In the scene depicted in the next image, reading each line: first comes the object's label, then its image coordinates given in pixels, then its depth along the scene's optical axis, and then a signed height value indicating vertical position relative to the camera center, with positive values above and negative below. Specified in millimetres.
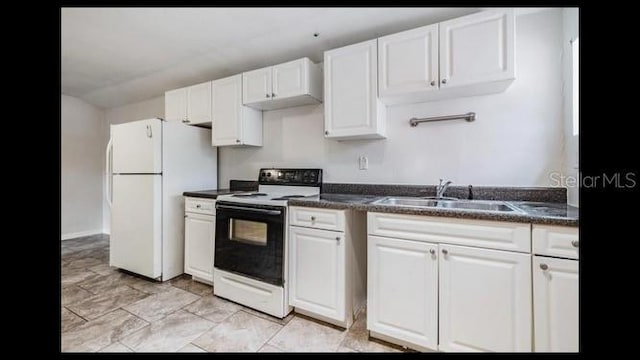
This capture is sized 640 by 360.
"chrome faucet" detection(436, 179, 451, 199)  1931 -75
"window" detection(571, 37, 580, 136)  1519 +548
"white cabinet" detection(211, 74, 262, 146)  2627 +637
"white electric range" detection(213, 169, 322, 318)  1873 -554
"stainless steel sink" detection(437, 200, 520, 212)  1672 -171
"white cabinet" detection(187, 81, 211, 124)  2781 +808
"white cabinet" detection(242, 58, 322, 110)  2279 +852
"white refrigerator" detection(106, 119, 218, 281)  2480 -112
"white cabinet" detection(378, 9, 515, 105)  1588 +789
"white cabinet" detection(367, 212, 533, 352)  1271 -571
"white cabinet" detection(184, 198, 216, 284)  2383 -560
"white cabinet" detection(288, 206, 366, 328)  1719 -576
